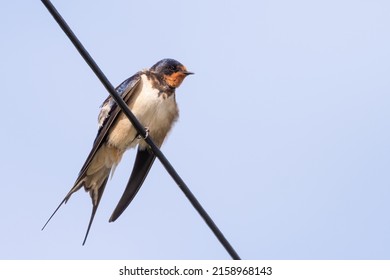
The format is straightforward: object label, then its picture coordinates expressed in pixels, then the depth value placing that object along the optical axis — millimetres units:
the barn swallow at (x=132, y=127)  8797
